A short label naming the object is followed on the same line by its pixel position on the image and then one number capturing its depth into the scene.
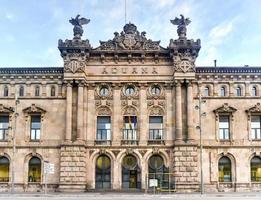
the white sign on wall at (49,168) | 24.14
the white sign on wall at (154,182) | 28.89
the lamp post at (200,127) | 27.88
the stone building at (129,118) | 30.55
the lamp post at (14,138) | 28.87
